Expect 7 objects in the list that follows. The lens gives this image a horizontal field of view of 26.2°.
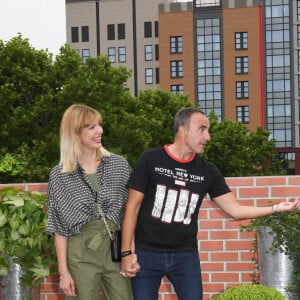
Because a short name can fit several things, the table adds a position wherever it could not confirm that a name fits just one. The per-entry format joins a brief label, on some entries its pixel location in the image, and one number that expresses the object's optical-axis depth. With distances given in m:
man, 4.03
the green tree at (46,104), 29.16
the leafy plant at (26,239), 5.12
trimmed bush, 4.01
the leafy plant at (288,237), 5.14
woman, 4.01
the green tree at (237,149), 43.19
